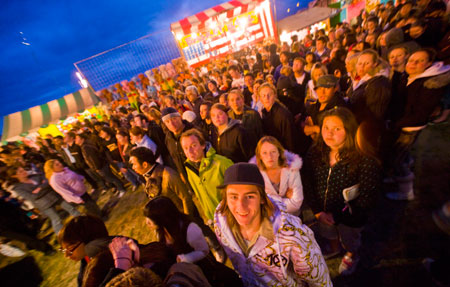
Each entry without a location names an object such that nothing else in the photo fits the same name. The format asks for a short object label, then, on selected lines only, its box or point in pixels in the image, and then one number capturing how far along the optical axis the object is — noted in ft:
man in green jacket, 7.87
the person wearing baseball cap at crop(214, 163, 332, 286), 4.27
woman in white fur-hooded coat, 6.63
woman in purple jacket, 12.28
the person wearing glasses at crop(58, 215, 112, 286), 5.62
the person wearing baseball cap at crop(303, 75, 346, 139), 8.41
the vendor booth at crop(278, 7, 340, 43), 68.57
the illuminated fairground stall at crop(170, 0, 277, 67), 58.59
